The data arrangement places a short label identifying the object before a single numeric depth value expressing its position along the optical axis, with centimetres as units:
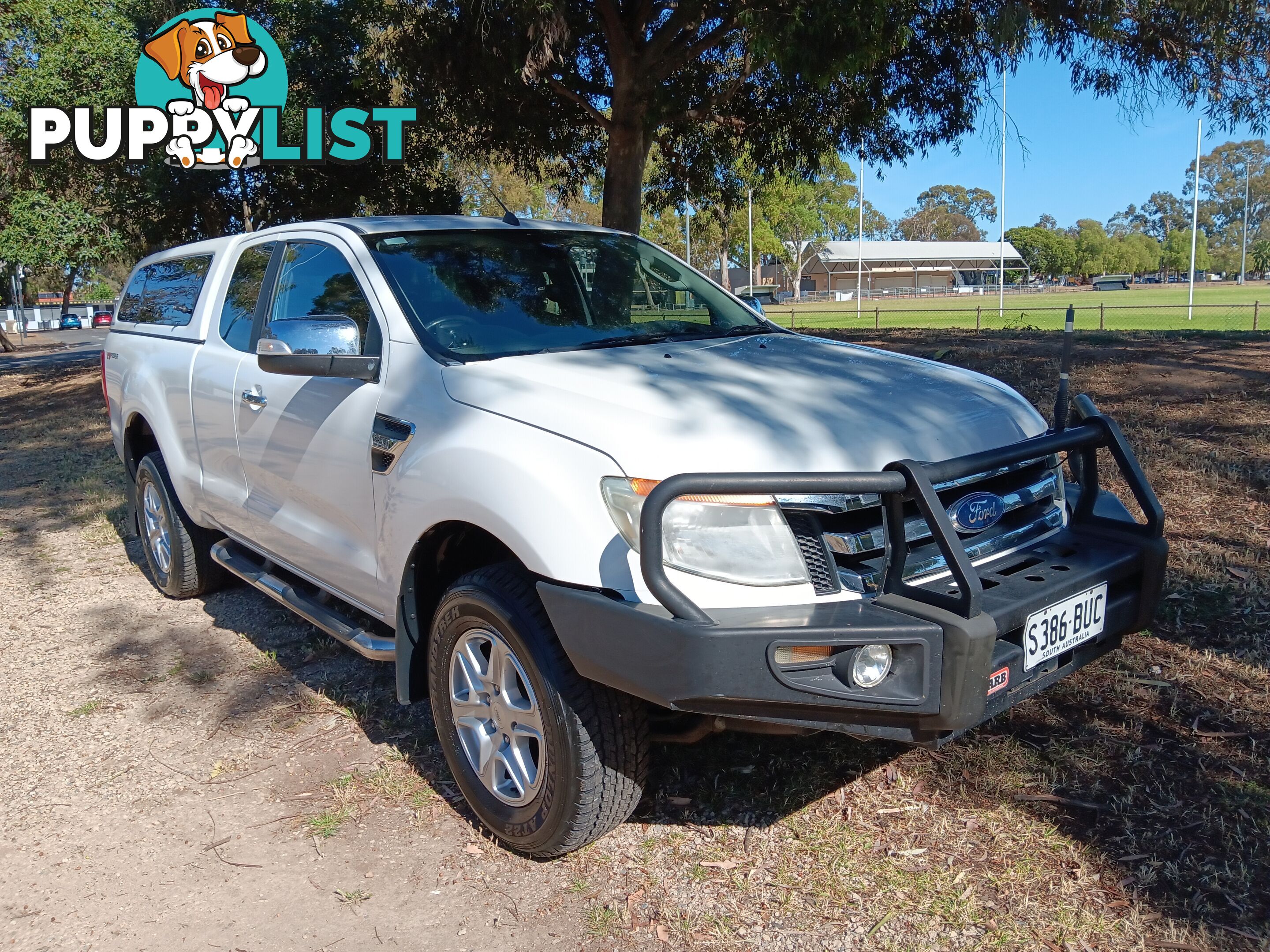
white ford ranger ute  248
